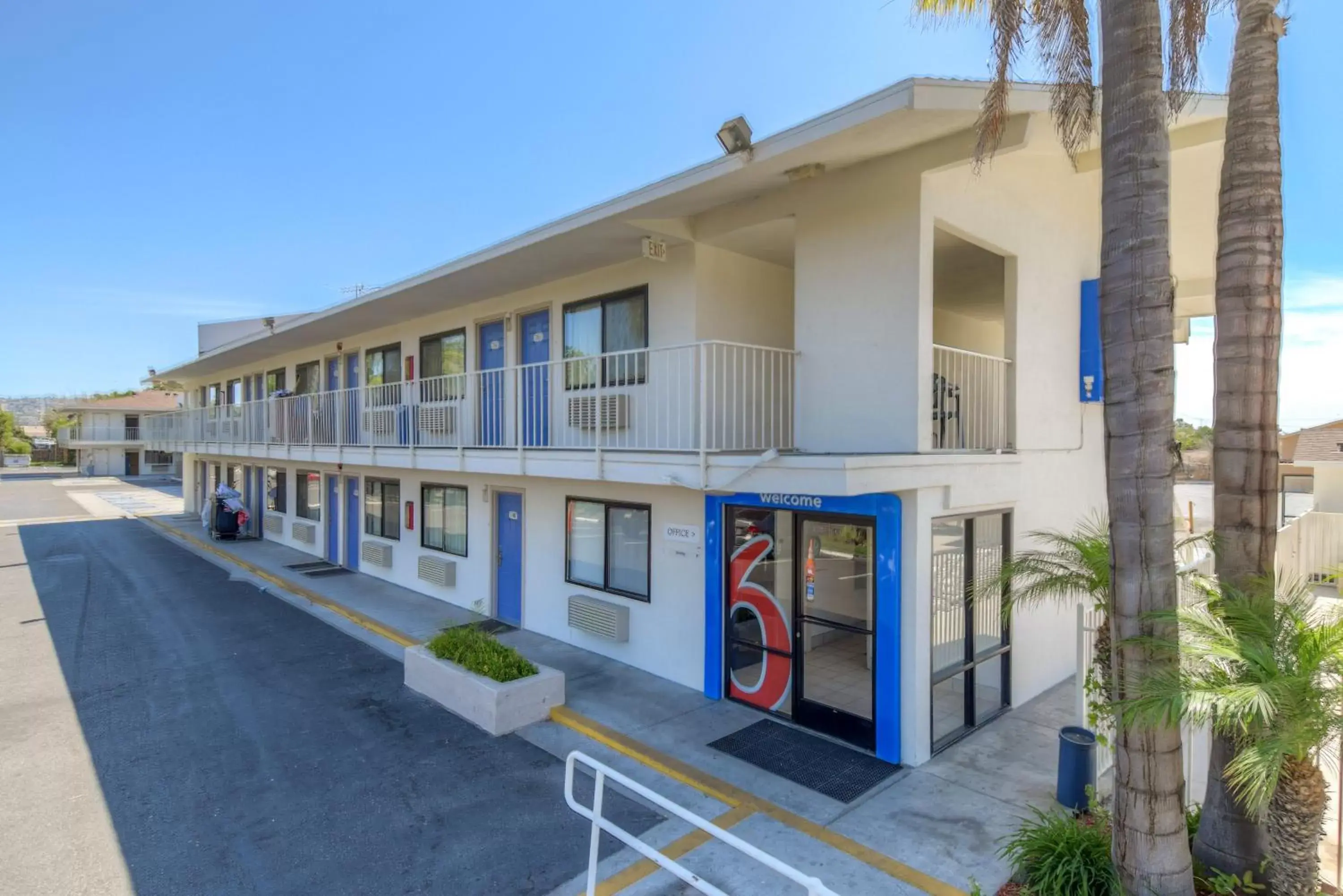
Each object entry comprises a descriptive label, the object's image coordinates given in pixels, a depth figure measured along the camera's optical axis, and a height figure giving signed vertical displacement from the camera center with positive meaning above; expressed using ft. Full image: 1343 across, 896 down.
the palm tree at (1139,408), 10.73 +0.50
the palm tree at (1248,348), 12.81 +1.79
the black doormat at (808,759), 18.56 -9.88
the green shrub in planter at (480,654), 23.25 -8.00
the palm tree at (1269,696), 9.70 -4.02
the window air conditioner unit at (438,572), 39.17 -8.08
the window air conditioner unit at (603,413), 29.07 +1.25
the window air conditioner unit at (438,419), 38.86 +1.30
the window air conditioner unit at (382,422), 43.21 +1.29
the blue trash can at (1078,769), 16.81 -8.63
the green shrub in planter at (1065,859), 12.22 -8.28
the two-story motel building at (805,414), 20.04 +1.06
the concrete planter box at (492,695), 21.90 -9.03
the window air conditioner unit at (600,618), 28.45 -8.05
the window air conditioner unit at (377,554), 44.96 -8.03
